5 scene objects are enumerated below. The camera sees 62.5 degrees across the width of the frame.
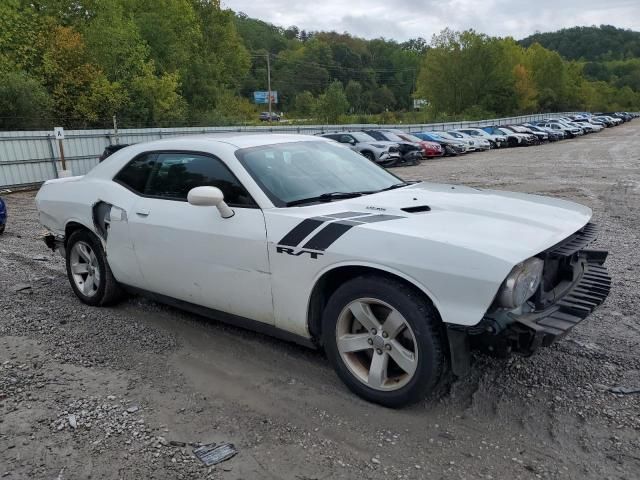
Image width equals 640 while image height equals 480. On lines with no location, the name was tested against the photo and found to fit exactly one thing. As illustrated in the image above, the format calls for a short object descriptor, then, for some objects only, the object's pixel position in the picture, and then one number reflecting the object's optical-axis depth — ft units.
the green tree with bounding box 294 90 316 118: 227.40
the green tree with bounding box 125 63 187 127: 93.61
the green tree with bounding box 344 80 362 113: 353.76
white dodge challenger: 9.09
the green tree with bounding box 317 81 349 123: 152.05
